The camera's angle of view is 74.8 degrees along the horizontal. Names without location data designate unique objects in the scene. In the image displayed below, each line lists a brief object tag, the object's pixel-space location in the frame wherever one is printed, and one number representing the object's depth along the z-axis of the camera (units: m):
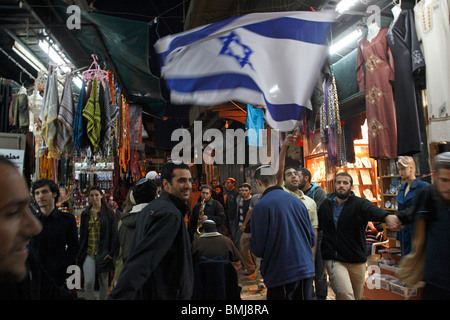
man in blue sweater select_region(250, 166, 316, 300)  2.98
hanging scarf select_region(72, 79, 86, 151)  3.93
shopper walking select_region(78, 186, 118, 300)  4.52
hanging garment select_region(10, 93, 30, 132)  4.11
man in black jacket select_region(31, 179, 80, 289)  3.43
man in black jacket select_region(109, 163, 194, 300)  1.91
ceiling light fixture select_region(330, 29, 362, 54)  4.35
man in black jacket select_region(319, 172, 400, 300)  3.66
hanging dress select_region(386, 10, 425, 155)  3.32
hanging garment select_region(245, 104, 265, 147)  5.66
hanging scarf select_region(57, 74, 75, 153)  3.86
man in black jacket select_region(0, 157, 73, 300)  1.05
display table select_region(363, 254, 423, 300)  4.08
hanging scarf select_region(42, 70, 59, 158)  3.83
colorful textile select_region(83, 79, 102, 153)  4.00
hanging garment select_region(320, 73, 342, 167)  4.86
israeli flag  2.82
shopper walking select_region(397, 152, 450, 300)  2.03
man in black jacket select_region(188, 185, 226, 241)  6.69
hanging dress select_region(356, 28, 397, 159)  3.71
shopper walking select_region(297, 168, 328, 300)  4.50
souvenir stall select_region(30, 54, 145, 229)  3.88
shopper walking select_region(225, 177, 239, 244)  8.73
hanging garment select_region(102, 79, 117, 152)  4.23
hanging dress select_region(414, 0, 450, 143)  3.02
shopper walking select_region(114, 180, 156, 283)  3.59
